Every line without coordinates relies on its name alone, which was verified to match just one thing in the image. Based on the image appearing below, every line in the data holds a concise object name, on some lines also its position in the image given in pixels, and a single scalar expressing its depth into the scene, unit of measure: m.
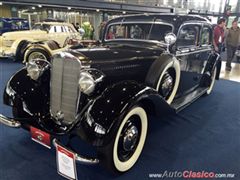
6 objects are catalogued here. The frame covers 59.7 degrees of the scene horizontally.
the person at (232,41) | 6.93
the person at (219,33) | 6.26
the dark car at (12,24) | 11.09
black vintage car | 1.75
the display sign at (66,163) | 1.58
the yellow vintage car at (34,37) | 7.36
